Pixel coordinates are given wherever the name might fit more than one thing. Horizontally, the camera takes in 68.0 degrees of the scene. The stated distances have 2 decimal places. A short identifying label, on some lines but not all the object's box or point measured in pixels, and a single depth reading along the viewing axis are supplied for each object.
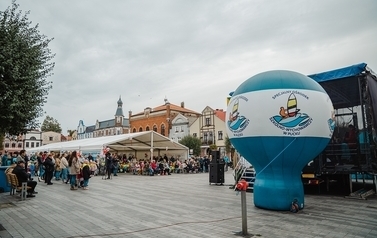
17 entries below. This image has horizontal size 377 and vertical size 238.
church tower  79.88
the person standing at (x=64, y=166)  15.81
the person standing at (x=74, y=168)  13.17
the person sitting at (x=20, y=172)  10.13
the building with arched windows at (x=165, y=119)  55.93
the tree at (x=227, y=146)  45.78
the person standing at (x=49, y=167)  14.93
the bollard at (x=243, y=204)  5.68
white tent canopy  25.28
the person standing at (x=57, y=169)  17.48
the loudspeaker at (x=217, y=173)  14.85
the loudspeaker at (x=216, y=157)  14.96
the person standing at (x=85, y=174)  13.62
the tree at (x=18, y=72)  7.12
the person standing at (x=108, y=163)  19.23
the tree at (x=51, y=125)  91.95
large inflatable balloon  7.54
